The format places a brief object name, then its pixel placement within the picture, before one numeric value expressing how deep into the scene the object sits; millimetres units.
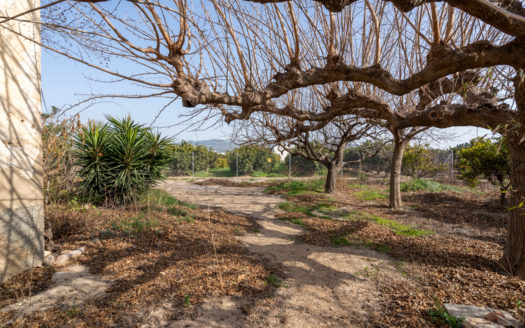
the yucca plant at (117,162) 5887
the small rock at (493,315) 2004
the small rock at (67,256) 3188
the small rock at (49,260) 3130
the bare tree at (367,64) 2414
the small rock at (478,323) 1892
